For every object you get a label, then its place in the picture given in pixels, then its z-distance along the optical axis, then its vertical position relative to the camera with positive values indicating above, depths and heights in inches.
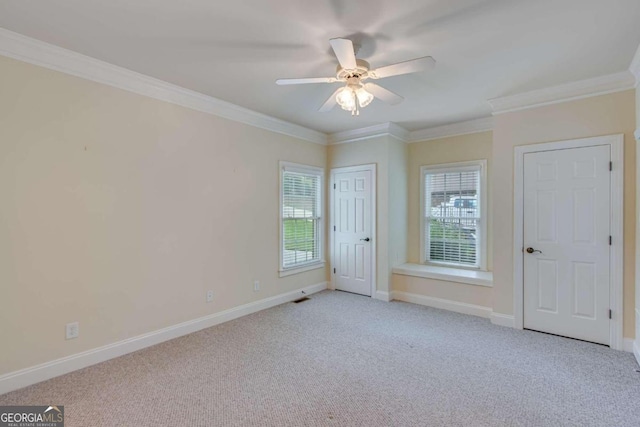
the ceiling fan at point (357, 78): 81.0 +39.7
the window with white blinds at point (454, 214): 175.9 +0.0
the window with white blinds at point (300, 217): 180.4 -1.9
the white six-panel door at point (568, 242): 121.1 -11.3
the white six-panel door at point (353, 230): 190.2 -10.0
